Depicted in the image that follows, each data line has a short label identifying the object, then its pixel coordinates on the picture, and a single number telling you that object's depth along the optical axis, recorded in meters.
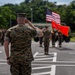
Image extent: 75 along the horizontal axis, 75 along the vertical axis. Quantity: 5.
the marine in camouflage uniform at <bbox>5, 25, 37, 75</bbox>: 4.12
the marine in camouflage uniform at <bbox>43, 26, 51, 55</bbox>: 11.60
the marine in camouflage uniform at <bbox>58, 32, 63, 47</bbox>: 15.56
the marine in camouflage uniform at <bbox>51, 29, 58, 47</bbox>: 15.99
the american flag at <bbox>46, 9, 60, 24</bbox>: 15.40
